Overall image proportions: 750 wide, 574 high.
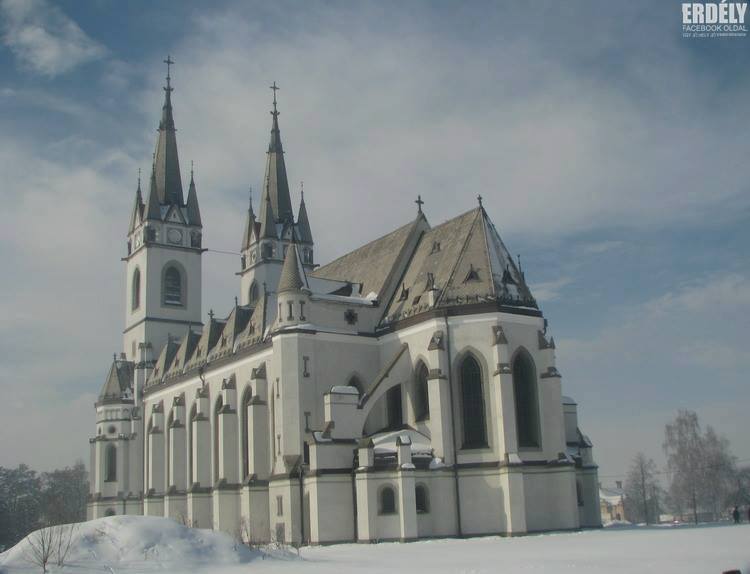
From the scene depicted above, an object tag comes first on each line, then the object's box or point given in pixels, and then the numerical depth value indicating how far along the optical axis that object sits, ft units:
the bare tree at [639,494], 372.40
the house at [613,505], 497.46
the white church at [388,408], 144.36
